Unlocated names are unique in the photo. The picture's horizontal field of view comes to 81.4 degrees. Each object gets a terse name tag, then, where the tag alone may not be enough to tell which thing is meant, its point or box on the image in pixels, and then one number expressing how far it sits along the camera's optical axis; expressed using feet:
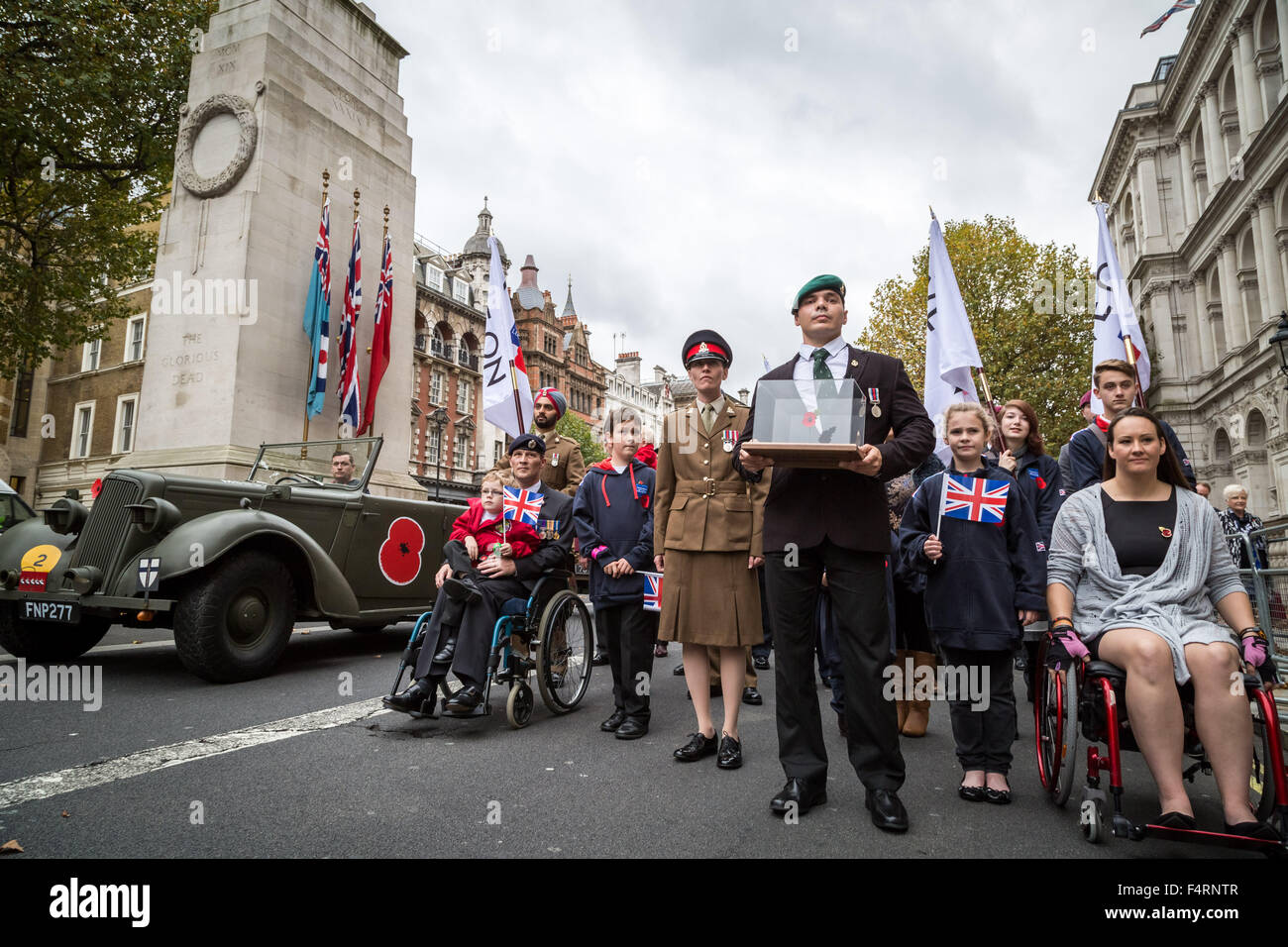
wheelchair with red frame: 7.88
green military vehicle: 16.56
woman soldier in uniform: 12.64
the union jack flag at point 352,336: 41.91
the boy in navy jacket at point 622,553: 14.51
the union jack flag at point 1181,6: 61.75
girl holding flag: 10.86
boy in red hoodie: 15.19
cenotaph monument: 38.32
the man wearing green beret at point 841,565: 9.68
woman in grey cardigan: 8.38
